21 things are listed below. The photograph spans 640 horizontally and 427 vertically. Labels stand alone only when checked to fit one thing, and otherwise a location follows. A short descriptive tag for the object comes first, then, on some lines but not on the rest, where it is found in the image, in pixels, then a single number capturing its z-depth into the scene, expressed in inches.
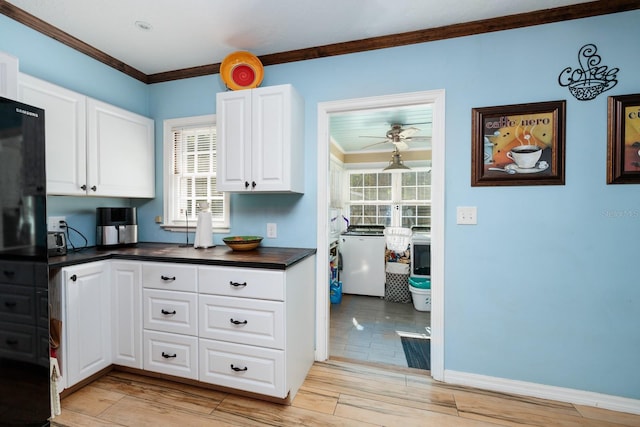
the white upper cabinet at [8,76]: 58.6
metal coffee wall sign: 69.2
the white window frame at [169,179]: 104.7
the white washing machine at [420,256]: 150.3
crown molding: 69.7
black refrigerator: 43.6
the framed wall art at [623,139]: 67.6
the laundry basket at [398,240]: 167.3
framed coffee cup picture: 72.3
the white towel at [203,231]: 92.0
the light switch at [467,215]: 78.0
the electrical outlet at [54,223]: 82.3
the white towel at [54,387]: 63.1
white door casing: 80.0
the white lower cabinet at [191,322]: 68.2
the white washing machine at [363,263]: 162.9
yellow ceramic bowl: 89.5
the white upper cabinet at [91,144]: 74.2
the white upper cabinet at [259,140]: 80.6
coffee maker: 89.0
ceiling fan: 143.1
